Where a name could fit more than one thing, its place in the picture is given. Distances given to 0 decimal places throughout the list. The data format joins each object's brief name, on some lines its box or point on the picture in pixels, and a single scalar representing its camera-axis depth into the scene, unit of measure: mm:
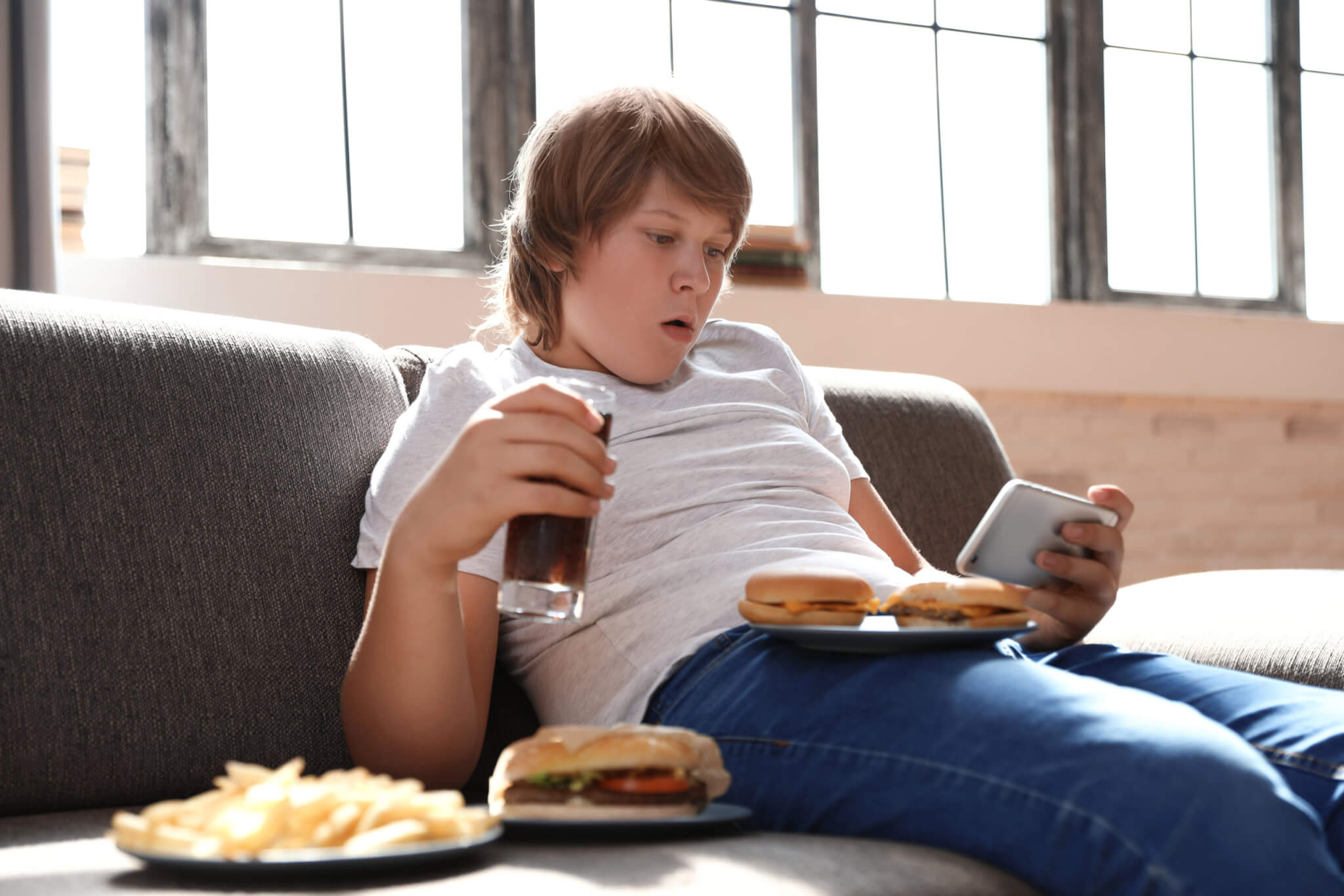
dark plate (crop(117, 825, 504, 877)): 780
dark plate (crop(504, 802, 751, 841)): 917
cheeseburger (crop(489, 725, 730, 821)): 933
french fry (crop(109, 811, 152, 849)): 820
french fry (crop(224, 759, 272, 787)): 871
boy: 890
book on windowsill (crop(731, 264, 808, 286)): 3340
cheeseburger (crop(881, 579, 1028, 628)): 1073
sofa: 1198
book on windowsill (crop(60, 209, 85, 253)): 2682
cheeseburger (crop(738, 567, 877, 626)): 1067
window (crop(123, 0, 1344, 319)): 3146
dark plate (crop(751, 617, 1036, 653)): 1018
